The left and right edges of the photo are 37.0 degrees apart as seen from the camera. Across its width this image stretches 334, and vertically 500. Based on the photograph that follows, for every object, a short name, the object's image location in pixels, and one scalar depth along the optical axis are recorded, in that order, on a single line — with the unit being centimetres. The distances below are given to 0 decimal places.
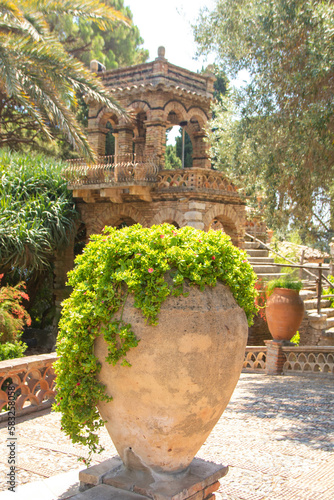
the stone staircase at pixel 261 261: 1555
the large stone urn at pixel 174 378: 286
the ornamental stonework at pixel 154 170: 1516
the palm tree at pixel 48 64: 1023
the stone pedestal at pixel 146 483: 292
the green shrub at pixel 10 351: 845
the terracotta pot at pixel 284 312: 984
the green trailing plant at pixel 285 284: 993
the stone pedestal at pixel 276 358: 998
